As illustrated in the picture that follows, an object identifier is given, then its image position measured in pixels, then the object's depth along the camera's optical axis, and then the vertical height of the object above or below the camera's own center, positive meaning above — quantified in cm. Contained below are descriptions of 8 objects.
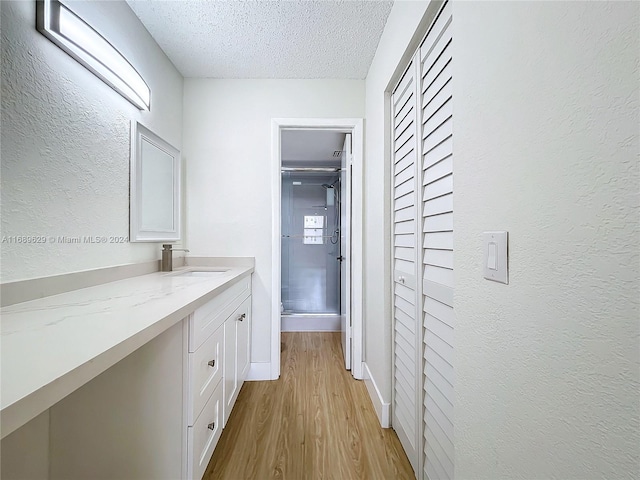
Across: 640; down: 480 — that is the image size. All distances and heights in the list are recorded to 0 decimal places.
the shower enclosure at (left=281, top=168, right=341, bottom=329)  380 +4
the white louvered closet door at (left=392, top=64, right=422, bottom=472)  134 -16
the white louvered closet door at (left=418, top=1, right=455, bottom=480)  104 -2
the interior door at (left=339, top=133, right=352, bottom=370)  248 -10
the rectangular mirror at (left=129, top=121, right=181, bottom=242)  169 +32
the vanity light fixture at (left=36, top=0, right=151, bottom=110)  111 +80
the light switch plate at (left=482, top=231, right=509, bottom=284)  66 -3
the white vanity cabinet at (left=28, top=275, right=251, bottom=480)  100 -61
